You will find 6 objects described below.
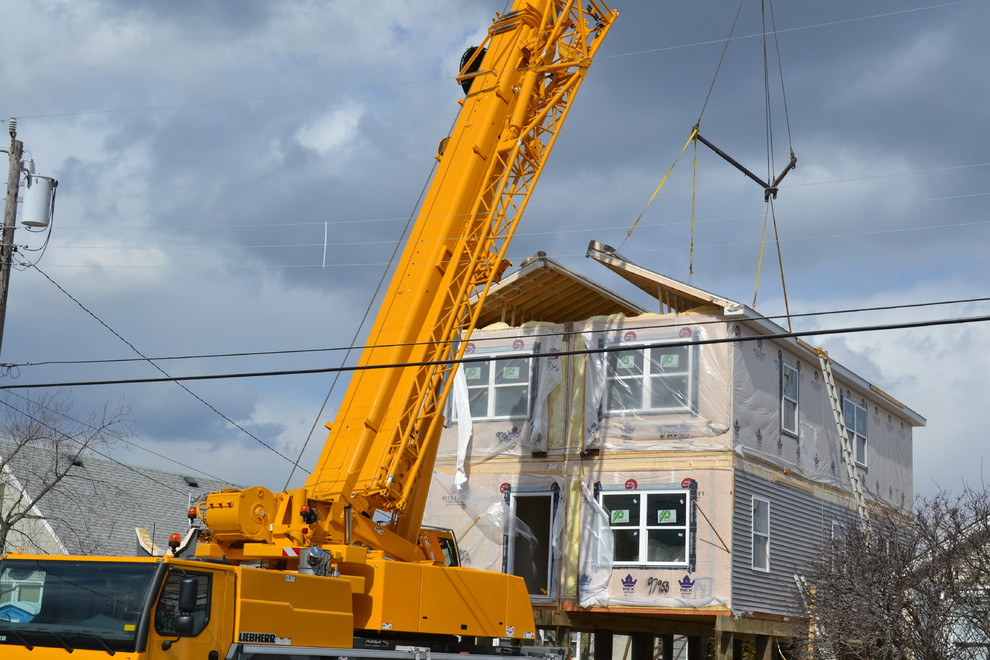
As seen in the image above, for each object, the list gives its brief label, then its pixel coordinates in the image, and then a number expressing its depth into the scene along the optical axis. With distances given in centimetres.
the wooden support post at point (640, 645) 2595
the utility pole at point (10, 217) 1816
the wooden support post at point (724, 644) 2125
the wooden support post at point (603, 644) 2431
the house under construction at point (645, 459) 2194
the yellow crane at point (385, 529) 1078
